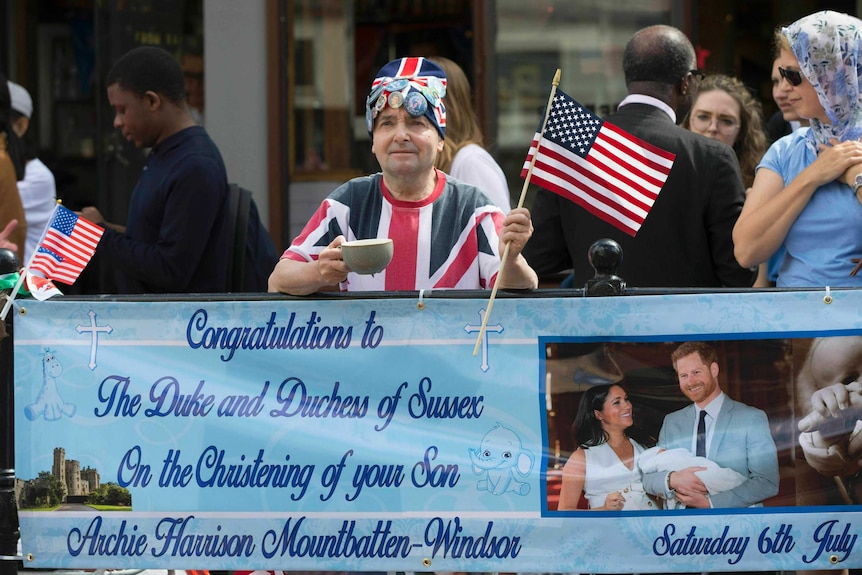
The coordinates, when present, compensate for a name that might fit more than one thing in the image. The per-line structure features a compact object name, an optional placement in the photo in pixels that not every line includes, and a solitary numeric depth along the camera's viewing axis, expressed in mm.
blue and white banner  7973
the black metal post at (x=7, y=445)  8437
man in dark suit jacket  10086
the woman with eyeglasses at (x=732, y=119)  12469
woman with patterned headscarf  8781
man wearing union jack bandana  8406
